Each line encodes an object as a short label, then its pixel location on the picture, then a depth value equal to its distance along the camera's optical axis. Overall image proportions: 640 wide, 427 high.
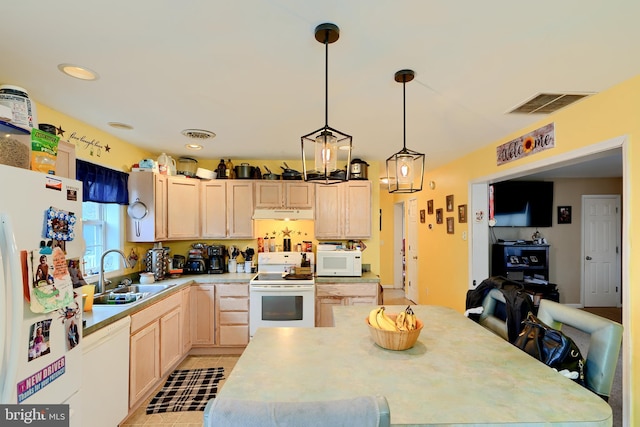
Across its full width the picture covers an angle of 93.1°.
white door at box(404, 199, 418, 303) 5.79
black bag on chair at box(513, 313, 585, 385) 1.35
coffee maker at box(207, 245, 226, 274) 3.87
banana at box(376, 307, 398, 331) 1.45
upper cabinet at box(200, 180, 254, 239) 3.83
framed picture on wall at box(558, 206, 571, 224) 5.48
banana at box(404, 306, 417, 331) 1.43
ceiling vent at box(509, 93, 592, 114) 2.12
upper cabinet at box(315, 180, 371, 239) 3.90
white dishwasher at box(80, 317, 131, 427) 1.82
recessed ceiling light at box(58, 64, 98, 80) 1.73
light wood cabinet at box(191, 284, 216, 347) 3.48
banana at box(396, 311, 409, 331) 1.43
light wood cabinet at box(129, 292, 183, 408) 2.38
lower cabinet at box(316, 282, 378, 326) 3.57
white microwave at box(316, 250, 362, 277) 3.70
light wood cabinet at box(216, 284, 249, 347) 3.50
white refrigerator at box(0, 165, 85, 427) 1.15
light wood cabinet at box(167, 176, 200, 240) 3.55
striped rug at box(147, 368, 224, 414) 2.52
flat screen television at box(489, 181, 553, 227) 5.21
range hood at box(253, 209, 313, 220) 3.71
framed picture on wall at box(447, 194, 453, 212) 4.30
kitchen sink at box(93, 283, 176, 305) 2.59
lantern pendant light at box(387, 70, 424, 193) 1.81
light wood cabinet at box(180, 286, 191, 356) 3.25
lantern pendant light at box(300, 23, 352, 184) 1.39
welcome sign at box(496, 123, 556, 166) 2.54
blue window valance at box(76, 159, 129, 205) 2.70
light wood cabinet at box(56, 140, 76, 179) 1.86
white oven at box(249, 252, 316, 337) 3.40
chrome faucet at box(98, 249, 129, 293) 2.58
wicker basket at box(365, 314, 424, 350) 1.39
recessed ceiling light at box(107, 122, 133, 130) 2.69
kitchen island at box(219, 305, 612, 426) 0.96
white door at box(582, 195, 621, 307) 5.42
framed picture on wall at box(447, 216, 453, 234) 4.27
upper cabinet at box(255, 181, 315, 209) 3.87
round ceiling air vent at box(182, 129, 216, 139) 2.93
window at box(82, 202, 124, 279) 2.91
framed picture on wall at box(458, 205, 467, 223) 3.87
